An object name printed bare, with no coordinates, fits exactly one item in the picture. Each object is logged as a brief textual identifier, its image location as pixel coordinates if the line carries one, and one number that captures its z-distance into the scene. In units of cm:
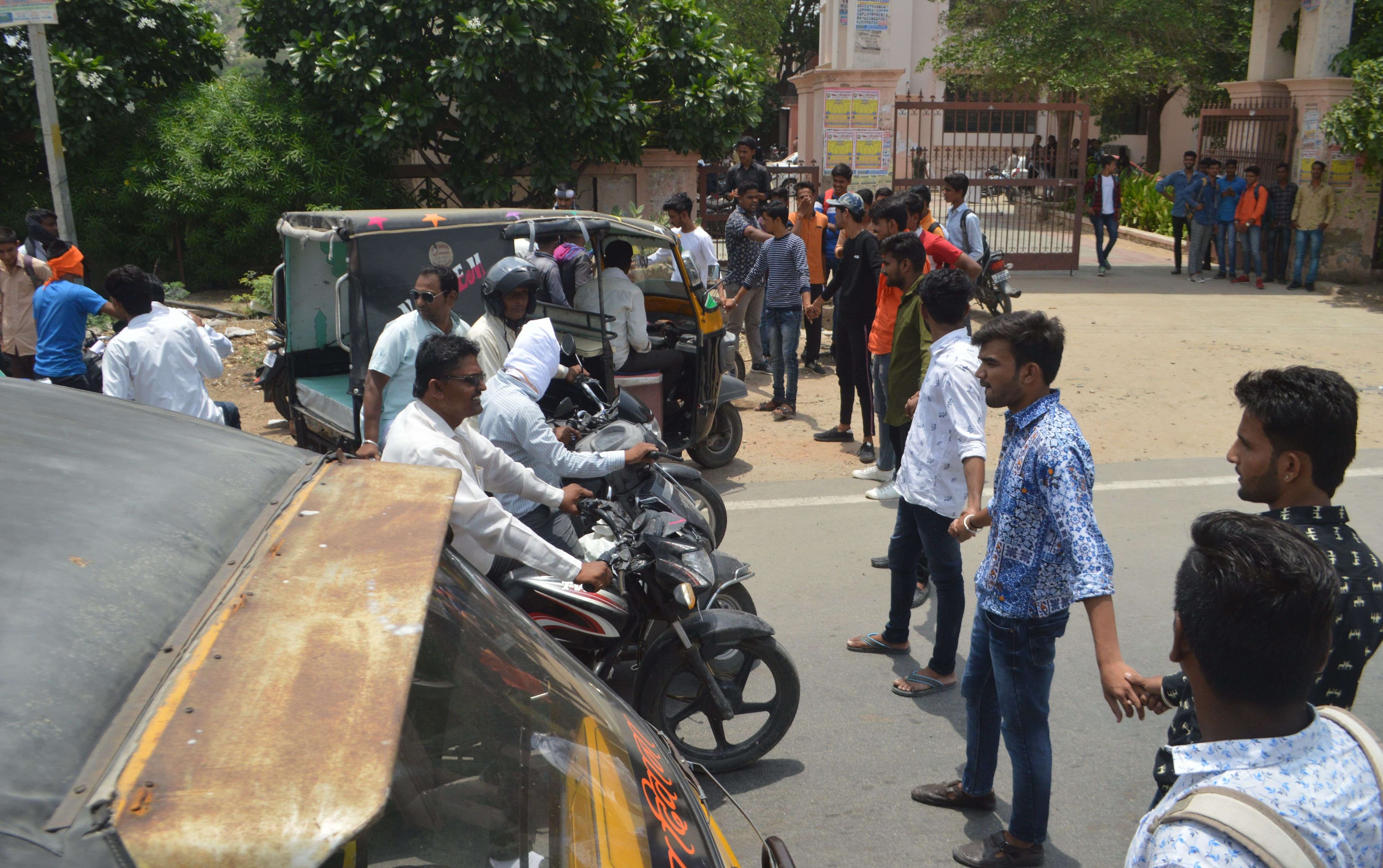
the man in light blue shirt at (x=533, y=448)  435
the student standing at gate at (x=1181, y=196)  1608
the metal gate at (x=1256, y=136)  1542
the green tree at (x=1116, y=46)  2278
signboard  768
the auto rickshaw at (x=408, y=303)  582
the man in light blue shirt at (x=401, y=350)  544
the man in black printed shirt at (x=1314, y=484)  229
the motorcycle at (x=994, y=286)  1132
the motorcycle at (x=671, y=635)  372
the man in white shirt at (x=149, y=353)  536
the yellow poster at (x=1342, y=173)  1461
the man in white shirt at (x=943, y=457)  410
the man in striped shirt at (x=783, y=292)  866
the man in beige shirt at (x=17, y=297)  774
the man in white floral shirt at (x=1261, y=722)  150
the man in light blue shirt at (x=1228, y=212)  1522
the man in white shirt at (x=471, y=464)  353
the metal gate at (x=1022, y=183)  1484
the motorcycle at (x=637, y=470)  459
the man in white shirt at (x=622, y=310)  684
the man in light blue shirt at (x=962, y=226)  927
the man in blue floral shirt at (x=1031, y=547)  292
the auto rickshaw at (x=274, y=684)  114
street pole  834
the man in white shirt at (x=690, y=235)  945
